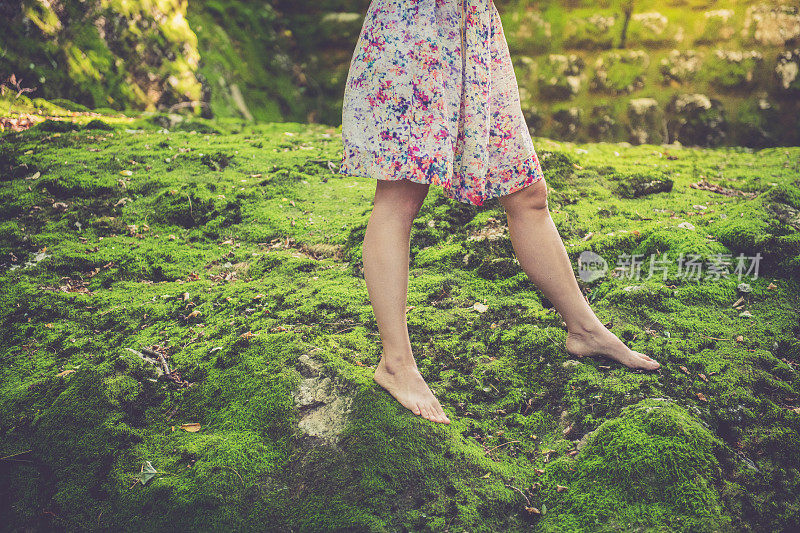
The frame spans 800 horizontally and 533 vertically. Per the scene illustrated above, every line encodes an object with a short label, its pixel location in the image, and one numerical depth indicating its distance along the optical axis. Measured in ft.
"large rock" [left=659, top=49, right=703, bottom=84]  22.91
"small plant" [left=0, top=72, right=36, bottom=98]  17.29
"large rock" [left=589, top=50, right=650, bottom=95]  23.56
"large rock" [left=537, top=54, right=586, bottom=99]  24.36
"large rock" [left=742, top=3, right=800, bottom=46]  21.80
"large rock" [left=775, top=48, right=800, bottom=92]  21.91
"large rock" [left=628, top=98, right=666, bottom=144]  23.40
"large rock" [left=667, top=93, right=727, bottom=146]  22.84
